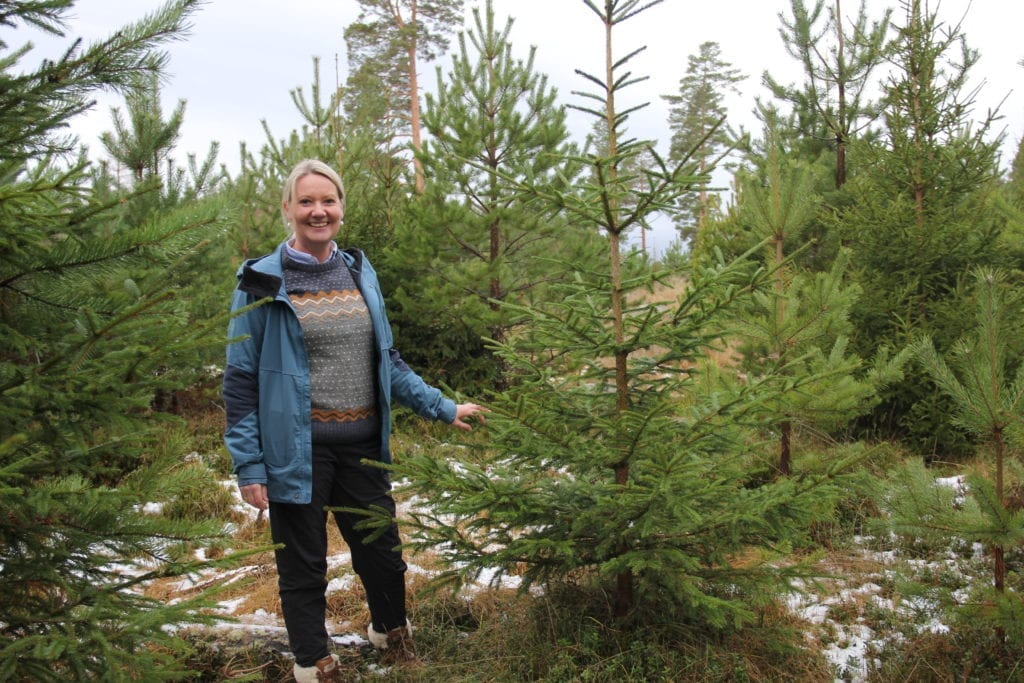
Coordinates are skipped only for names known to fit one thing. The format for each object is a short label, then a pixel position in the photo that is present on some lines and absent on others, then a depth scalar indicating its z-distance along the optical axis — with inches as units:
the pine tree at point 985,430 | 113.9
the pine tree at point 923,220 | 228.8
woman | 115.0
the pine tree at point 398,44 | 755.4
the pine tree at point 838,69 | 368.2
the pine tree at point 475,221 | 296.0
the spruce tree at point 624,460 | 107.3
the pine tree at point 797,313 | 194.1
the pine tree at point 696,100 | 1326.3
